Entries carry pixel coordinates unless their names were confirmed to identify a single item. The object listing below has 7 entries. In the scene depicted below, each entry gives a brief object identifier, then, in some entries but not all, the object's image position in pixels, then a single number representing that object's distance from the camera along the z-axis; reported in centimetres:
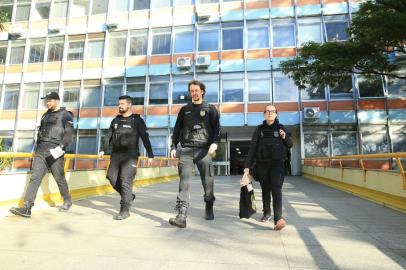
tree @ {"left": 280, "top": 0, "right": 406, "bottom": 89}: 1145
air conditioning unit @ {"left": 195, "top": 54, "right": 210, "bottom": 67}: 2172
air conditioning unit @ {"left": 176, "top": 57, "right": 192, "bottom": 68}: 2194
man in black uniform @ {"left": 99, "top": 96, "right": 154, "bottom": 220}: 525
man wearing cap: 534
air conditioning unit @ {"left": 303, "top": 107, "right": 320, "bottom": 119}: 1986
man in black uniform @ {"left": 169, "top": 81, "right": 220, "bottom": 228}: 484
